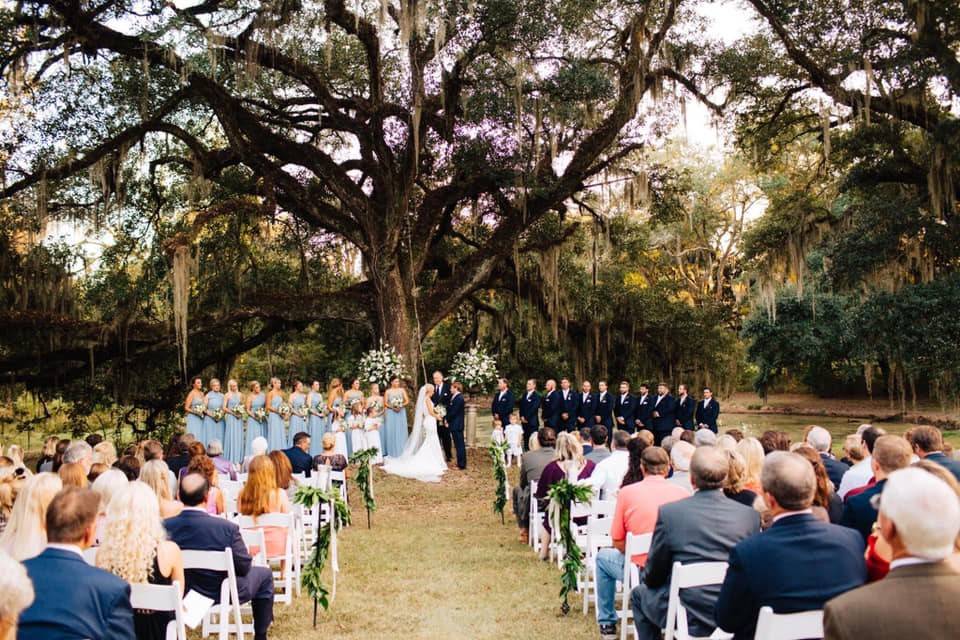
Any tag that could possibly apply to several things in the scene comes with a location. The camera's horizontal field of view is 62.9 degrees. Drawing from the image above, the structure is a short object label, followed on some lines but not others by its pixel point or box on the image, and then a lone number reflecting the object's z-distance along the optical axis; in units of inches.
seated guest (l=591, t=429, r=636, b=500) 278.4
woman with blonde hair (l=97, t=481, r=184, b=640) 152.9
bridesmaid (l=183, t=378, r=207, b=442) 548.1
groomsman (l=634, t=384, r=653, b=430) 612.4
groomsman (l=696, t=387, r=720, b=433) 591.5
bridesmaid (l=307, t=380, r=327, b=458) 569.9
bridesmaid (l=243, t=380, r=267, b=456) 567.2
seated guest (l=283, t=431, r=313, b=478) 354.6
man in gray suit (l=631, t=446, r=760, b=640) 161.0
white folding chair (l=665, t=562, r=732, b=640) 155.9
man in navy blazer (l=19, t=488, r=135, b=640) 119.4
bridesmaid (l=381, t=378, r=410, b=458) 593.9
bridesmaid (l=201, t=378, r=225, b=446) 555.5
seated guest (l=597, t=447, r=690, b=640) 196.4
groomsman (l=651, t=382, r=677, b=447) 601.9
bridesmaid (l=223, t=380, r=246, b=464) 559.5
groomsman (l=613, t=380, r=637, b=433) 613.0
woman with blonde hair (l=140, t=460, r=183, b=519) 197.8
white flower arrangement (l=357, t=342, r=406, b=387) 606.9
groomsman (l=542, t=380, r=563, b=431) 622.5
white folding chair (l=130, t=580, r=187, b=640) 150.3
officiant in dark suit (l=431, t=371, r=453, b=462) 601.3
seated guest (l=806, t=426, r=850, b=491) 243.8
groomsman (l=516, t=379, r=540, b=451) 624.1
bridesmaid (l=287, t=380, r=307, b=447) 566.9
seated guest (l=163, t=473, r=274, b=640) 184.9
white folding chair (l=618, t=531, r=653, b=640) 193.0
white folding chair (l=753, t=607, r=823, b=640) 118.0
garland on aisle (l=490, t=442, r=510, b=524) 400.2
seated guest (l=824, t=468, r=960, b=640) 86.3
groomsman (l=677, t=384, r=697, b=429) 608.1
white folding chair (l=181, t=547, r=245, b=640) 181.3
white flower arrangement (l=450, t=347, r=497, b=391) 597.6
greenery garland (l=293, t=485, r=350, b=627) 234.2
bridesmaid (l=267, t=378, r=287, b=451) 564.4
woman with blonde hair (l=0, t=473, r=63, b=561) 149.2
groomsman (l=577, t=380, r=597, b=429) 622.5
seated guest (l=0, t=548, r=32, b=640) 90.3
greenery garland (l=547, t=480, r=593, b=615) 237.5
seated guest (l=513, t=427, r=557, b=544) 335.9
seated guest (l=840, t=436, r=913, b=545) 167.8
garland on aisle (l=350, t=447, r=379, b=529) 396.1
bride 545.6
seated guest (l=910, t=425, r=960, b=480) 207.8
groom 577.0
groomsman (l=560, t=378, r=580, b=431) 619.2
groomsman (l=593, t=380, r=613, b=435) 621.9
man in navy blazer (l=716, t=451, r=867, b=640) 123.6
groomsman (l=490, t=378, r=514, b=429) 610.2
